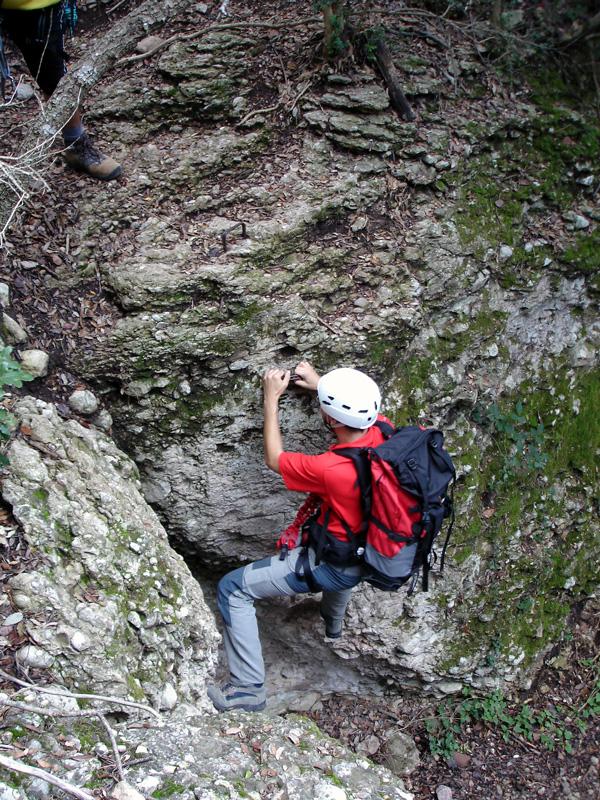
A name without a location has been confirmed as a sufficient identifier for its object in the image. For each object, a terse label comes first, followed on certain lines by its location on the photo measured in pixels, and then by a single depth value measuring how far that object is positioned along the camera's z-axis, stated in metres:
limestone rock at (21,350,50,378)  4.43
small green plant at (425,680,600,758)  6.11
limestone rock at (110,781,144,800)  2.90
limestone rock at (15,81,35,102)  5.87
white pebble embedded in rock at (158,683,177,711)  3.82
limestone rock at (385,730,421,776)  5.89
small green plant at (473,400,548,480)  6.03
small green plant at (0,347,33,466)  3.45
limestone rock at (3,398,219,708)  3.48
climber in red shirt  4.11
